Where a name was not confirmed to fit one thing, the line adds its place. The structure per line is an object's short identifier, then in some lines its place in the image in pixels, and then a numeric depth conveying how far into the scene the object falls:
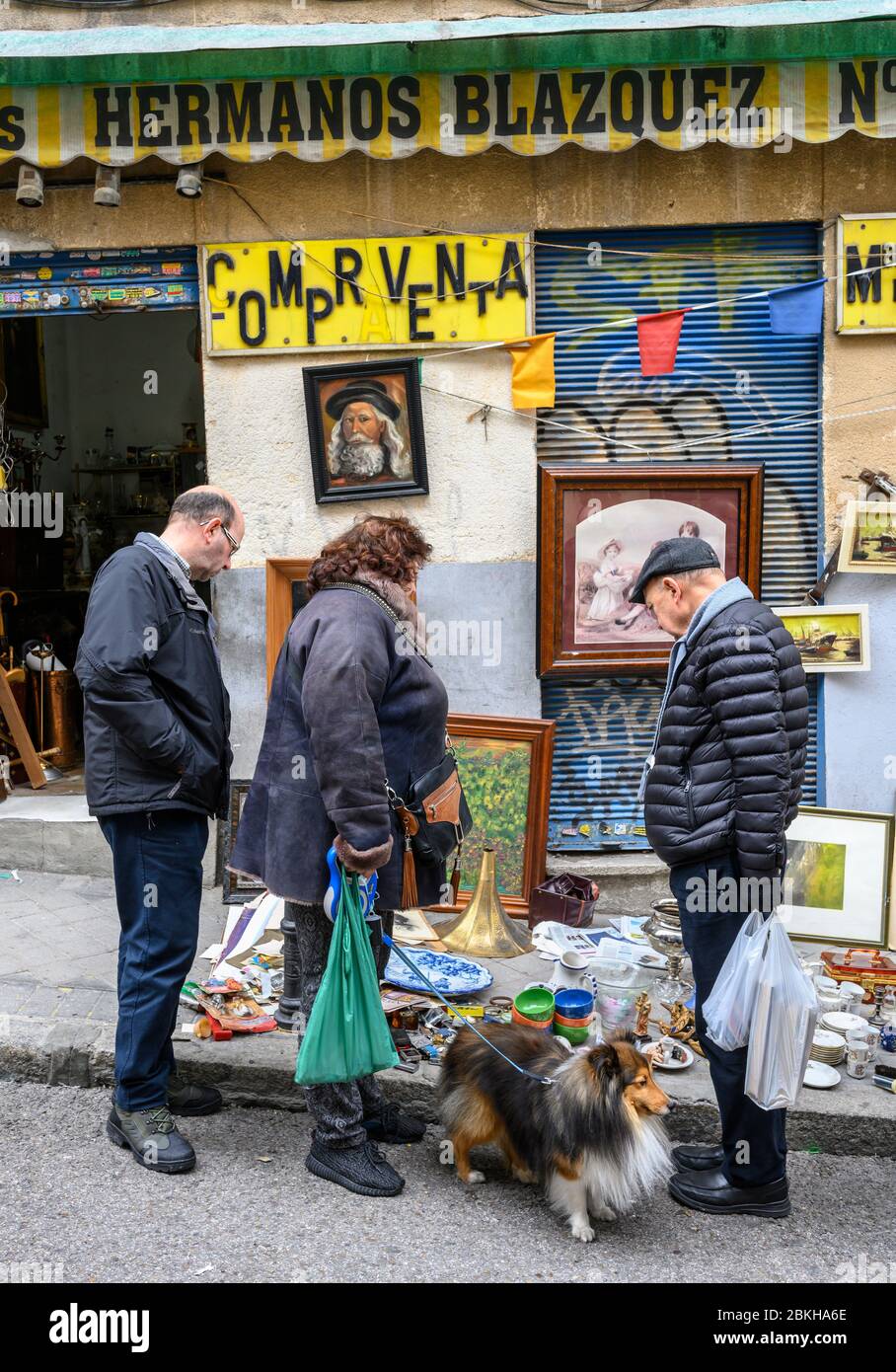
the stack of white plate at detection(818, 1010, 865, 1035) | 4.38
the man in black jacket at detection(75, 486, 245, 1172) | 3.31
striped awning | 5.09
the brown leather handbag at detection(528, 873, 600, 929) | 5.55
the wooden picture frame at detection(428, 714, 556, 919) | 5.78
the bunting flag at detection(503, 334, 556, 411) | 5.75
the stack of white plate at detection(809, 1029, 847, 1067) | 4.14
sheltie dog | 3.03
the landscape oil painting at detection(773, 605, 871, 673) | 5.78
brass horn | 5.22
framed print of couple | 5.83
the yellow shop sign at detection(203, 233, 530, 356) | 5.74
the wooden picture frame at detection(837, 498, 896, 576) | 5.78
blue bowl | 4.03
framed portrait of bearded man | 5.80
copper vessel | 7.57
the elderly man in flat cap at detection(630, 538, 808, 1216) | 3.06
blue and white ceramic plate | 4.67
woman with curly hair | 3.14
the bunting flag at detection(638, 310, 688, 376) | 5.66
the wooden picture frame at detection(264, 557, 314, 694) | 5.94
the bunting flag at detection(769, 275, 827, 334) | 5.66
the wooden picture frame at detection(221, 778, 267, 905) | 5.75
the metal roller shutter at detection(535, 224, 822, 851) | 5.86
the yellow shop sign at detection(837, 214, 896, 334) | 5.65
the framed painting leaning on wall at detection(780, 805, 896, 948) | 5.31
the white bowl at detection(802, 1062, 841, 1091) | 3.96
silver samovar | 4.77
